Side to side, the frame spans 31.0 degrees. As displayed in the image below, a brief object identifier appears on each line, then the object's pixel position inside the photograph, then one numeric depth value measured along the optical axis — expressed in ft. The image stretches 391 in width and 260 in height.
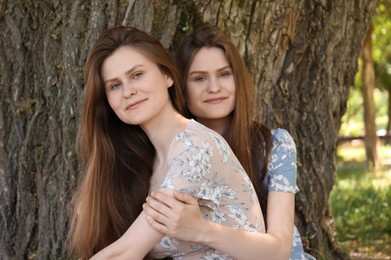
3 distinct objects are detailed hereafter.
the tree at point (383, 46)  53.42
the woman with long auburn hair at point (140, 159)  8.98
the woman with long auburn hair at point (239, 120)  10.24
